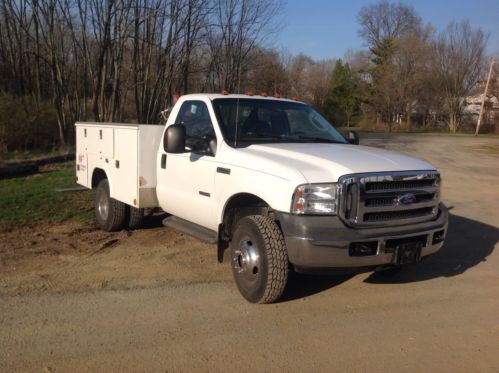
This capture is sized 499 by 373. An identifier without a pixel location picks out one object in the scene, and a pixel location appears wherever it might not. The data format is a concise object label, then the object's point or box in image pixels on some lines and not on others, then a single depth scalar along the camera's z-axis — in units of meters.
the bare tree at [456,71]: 54.53
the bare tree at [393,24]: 70.50
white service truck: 4.28
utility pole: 50.28
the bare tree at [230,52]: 19.17
